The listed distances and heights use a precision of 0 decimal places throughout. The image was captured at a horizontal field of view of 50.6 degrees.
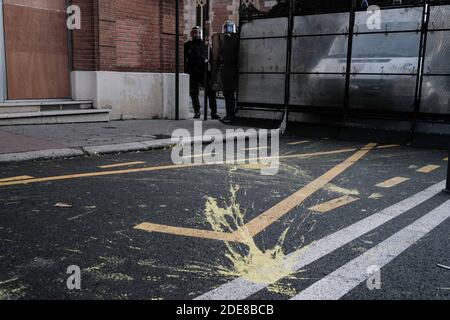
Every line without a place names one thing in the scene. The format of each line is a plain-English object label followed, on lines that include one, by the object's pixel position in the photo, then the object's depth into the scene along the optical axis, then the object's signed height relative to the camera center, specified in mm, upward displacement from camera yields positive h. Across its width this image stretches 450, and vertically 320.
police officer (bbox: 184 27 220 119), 12859 +633
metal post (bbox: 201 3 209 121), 11945 +320
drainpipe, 12000 +770
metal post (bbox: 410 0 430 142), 8727 +645
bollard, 5227 -1009
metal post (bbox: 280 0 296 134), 10477 +474
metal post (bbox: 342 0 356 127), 9578 +621
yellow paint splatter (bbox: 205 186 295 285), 2977 -1138
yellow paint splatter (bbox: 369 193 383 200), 4969 -1091
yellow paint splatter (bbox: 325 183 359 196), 5172 -1087
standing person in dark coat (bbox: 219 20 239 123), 11492 +723
